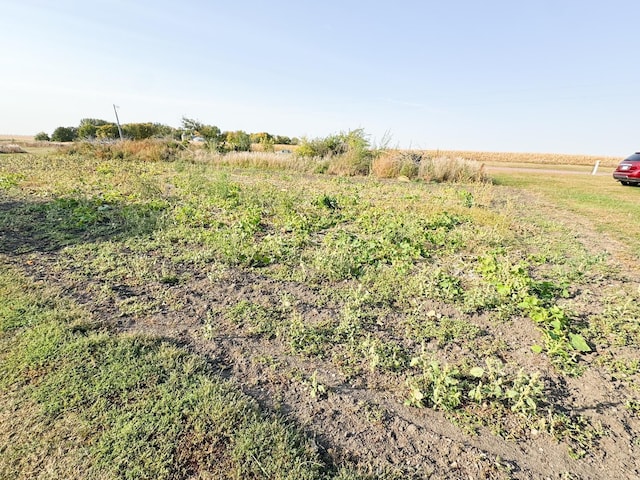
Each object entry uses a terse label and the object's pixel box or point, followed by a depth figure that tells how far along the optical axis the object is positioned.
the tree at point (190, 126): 34.44
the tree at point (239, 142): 21.73
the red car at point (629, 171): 13.27
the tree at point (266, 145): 20.68
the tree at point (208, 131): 32.12
